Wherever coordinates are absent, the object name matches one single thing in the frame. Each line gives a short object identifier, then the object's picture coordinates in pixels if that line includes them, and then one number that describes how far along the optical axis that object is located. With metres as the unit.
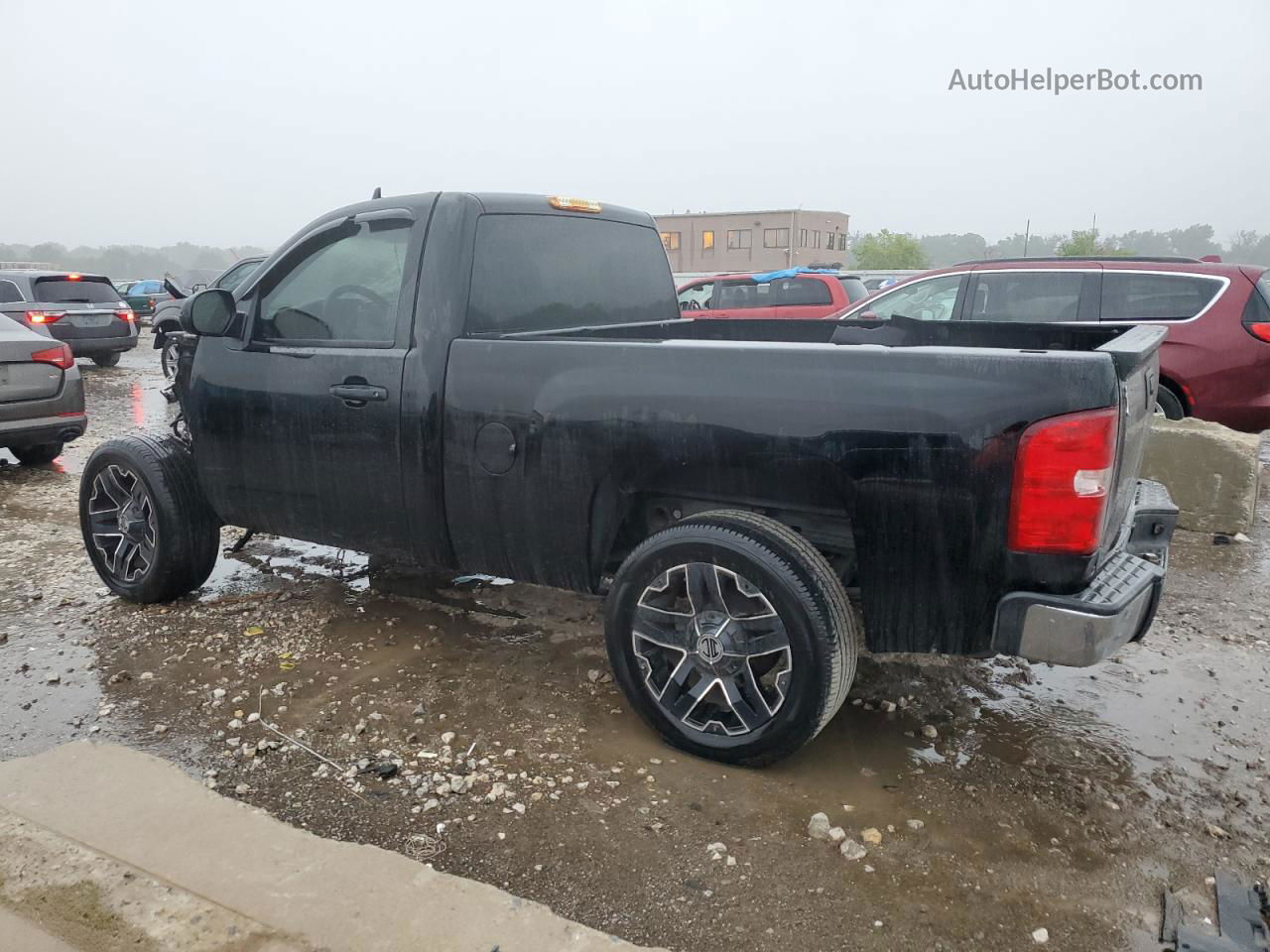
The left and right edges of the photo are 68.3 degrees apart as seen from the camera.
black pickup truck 2.63
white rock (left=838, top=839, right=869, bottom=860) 2.65
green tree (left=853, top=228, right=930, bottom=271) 98.00
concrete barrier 5.93
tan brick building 74.56
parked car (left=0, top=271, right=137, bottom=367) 15.38
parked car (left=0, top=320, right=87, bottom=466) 7.32
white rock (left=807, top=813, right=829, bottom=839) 2.74
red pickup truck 14.08
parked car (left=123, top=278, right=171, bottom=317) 30.00
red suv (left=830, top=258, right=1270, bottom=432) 7.10
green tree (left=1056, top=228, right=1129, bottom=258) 83.50
